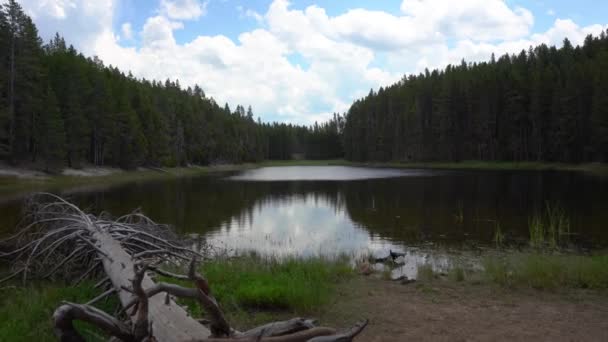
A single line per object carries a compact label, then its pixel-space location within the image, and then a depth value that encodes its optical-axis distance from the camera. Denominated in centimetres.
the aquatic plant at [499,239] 1398
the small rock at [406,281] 830
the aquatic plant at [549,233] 1295
